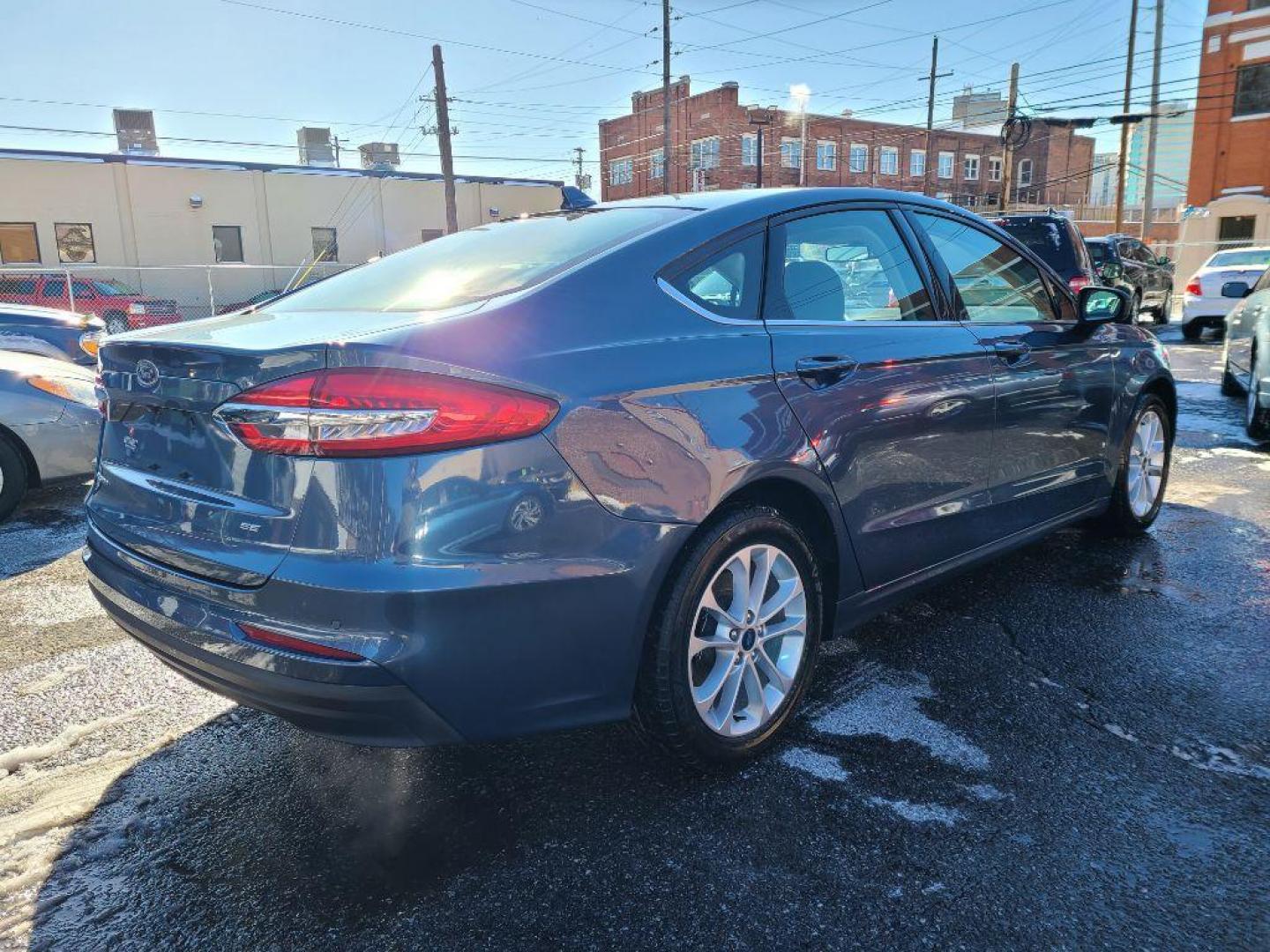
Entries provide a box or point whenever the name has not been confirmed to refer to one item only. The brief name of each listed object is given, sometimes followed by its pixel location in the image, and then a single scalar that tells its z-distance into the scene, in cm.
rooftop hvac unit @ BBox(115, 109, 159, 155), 3772
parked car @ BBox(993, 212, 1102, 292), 955
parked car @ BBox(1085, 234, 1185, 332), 1453
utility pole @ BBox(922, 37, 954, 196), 3981
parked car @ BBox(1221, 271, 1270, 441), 686
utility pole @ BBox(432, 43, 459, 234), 2762
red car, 2175
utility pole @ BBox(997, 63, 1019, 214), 2894
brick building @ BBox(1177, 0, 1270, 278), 3138
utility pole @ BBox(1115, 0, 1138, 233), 3198
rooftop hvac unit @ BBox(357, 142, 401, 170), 4462
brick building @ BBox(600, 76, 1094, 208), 4622
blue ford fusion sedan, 195
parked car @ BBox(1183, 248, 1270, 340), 1499
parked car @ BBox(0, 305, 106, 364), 649
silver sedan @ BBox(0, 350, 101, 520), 543
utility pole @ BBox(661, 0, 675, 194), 3014
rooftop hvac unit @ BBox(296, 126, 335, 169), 4344
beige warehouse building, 2908
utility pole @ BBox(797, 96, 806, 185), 4791
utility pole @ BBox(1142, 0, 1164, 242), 3481
